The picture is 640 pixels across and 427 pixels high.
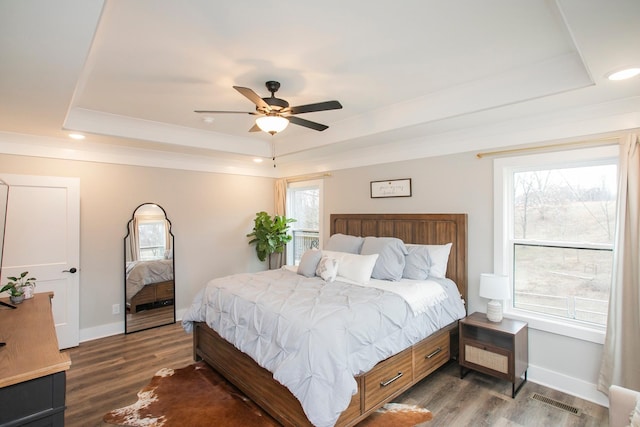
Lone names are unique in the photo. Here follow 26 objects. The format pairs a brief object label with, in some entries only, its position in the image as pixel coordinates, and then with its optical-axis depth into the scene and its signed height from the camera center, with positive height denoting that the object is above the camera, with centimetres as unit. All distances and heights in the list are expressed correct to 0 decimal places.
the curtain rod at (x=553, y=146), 273 +60
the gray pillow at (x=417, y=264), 343 -57
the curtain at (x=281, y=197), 585 +26
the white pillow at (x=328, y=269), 347 -63
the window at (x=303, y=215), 556 -7
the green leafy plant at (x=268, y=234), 546 -40
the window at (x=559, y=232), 285 -19
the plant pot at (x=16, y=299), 249 -68
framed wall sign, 413 +31
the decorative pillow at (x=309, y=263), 366 -59
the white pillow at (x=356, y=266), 338 -59
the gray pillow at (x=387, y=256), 342 -49
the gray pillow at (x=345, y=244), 404 -42
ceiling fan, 245 +80
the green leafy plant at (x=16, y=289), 246 -62
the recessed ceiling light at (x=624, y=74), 204 +90
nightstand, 284 -125
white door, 363 -34
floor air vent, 265 -162
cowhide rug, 247 -161
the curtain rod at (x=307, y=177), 519 +58
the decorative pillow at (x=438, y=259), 351 -52
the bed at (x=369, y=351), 221 -123
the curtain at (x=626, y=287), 252 -60
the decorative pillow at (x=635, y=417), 146 -94
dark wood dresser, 131 -72
